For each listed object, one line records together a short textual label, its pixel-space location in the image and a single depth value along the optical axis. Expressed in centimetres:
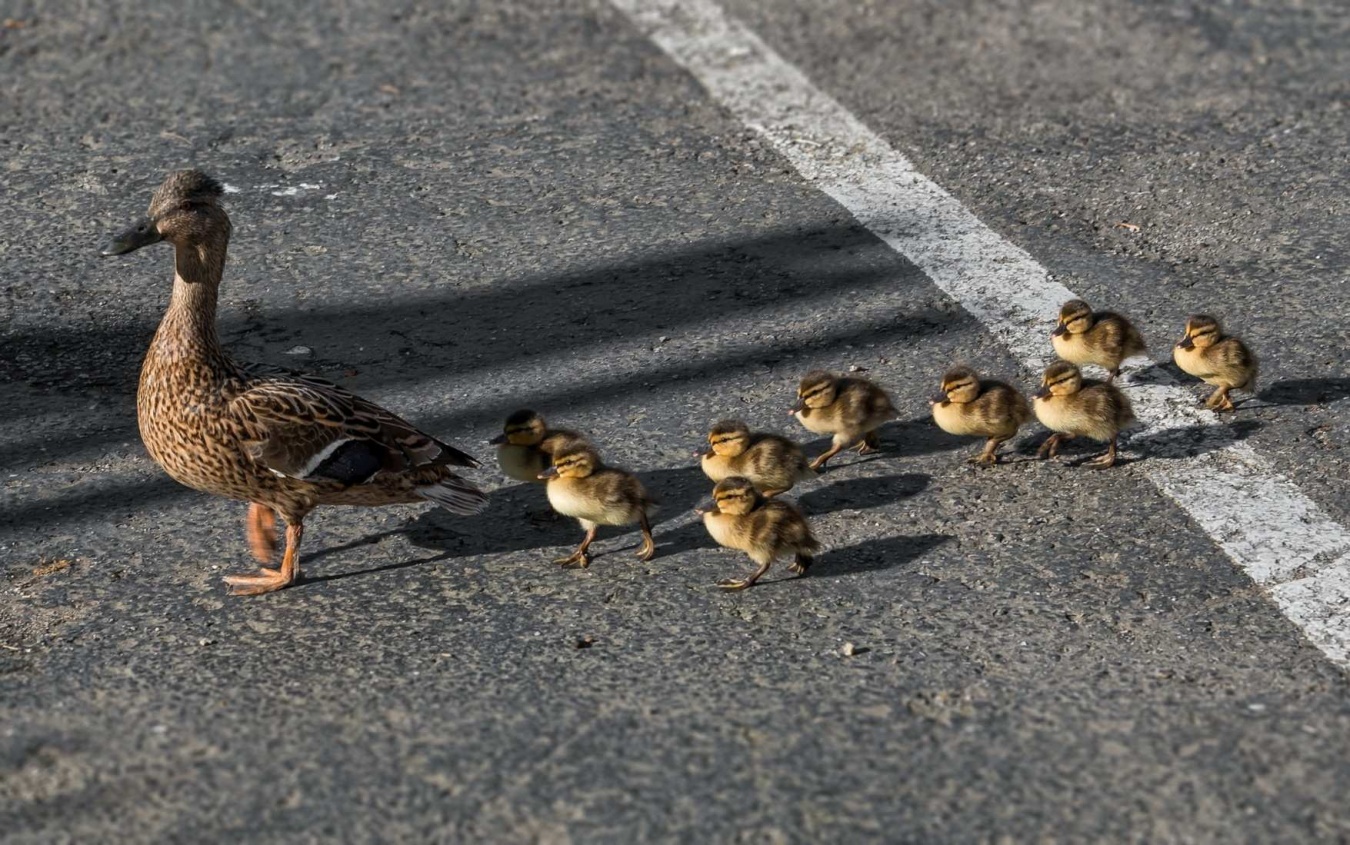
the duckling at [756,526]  1101
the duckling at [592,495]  1140
